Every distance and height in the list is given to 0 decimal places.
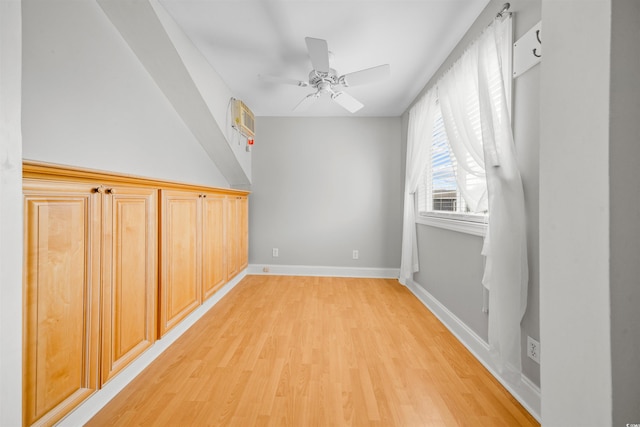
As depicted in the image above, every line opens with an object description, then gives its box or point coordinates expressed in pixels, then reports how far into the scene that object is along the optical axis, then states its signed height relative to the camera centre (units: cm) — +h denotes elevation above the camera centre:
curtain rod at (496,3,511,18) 146 +120
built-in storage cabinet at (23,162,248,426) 92 -31
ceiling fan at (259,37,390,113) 180 +115
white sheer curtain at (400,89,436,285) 261 +55
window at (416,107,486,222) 215 +29
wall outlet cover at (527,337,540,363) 126 -68
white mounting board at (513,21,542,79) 127 +86
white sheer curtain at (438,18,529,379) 133 +10
